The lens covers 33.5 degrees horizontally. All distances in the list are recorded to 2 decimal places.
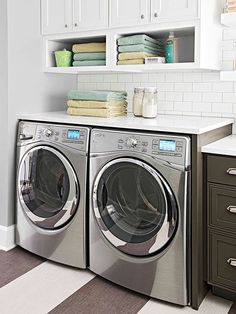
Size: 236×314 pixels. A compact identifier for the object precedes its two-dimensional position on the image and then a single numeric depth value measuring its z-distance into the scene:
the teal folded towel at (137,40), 2.72
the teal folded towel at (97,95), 2.86
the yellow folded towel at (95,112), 2.84
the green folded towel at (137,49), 2.72
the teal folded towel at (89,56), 3.00
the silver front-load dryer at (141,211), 2.22
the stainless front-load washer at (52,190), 2.65
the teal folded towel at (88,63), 3.00
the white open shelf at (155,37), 2.49
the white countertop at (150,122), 2.23
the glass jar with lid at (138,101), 2.89
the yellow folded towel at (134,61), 2.74
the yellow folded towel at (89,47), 2.98
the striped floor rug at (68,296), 2.27
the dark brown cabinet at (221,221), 2.19
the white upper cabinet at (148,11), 2.47
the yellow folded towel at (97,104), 2.86
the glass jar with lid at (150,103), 2.80
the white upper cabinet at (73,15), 2.85
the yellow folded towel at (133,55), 2.73
